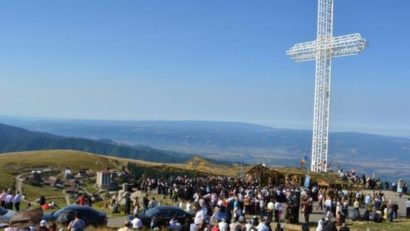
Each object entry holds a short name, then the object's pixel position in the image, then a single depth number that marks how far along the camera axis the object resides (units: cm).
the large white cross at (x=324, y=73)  7669
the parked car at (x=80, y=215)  2730
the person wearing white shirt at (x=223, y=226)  2564
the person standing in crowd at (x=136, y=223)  2688
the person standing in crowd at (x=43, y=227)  2144
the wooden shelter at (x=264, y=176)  5578
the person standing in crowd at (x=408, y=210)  3866
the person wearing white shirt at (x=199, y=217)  2757
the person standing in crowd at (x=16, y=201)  3559
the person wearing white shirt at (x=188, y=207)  3341
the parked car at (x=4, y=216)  2714
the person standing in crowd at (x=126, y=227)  2292
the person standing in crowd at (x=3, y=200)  3553
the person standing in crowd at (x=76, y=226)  2379
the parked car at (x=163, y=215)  2886
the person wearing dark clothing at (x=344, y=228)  2345
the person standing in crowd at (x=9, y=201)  3559
